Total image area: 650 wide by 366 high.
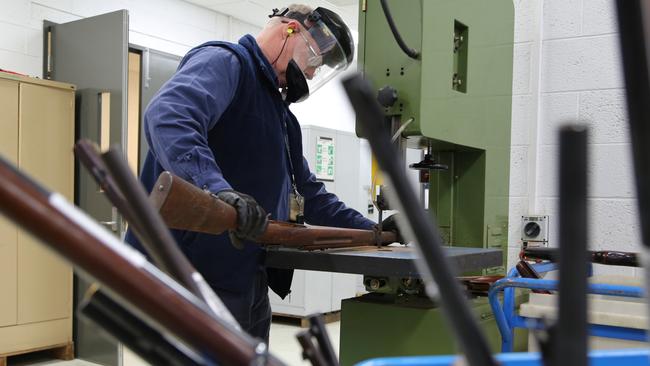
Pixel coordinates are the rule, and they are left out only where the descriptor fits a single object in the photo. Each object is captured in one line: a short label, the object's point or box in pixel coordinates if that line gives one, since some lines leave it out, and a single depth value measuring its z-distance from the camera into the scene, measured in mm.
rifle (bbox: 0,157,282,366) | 254
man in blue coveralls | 1334
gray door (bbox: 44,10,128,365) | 3395
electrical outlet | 2311
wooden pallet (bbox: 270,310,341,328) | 4641
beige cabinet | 3309
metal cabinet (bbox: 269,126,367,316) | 4574
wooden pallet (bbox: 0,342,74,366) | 3525
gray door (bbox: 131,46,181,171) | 4223
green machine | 1471
